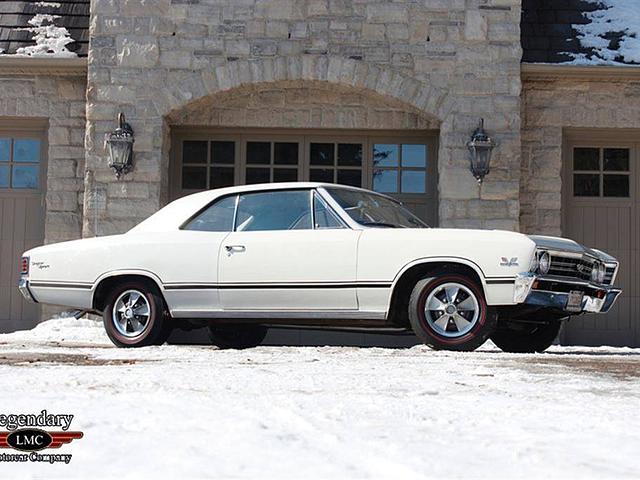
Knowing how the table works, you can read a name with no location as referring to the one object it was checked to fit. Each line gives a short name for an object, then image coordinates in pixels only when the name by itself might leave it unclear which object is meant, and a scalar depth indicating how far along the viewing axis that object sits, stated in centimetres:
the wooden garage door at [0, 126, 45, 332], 1207
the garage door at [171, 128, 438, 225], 1195
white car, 725
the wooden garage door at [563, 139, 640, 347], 1198
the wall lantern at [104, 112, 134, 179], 1126
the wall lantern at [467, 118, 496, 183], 1115
